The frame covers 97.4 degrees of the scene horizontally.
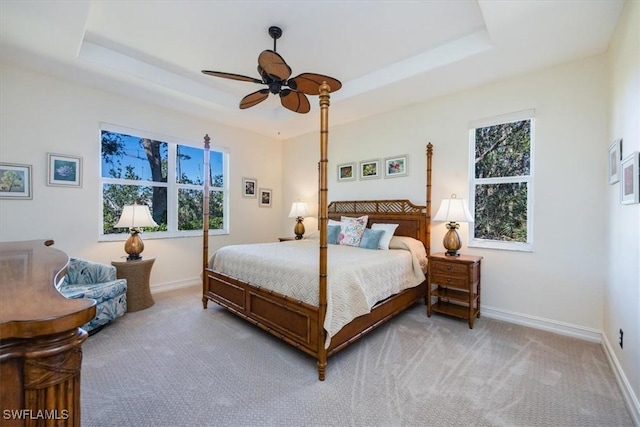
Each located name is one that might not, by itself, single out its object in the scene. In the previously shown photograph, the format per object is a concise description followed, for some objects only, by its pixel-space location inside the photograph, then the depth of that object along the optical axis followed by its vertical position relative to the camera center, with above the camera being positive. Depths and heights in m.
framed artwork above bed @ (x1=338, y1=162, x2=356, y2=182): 4.87 +0.67
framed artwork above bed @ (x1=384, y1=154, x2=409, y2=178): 4.21 +0.67
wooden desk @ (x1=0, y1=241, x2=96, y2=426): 0.60 -0.34
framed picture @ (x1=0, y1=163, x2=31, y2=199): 3.10 +0.30
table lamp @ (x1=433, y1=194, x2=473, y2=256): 3.30 -0.08
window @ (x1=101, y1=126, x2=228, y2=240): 3.98 +0.43
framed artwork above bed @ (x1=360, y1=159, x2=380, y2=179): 4.54 +0.67
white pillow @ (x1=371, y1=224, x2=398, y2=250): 3.68 -0.30
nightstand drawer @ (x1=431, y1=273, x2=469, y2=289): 3.14 -0.81
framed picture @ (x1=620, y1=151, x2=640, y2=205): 1.79 +0.22
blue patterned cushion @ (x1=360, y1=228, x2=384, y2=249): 3.71 -0.39
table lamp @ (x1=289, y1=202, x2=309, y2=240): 5.23 -0.09
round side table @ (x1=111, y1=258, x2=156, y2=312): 3.47 -0.92
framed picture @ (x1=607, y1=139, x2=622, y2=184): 2.28 +0.44
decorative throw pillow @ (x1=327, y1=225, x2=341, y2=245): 4.22 -0.37
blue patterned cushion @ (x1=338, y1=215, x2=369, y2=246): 4.00 -0.31
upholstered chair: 2.84 -0.84
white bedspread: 2.35 -0.62
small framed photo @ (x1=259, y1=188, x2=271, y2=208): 5.76 +0.23
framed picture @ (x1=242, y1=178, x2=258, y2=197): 5.44 +0.43
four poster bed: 2.23 -0.76
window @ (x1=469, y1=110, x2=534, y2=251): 3.28 +0.35
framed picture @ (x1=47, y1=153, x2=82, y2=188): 3.39 +0.46
